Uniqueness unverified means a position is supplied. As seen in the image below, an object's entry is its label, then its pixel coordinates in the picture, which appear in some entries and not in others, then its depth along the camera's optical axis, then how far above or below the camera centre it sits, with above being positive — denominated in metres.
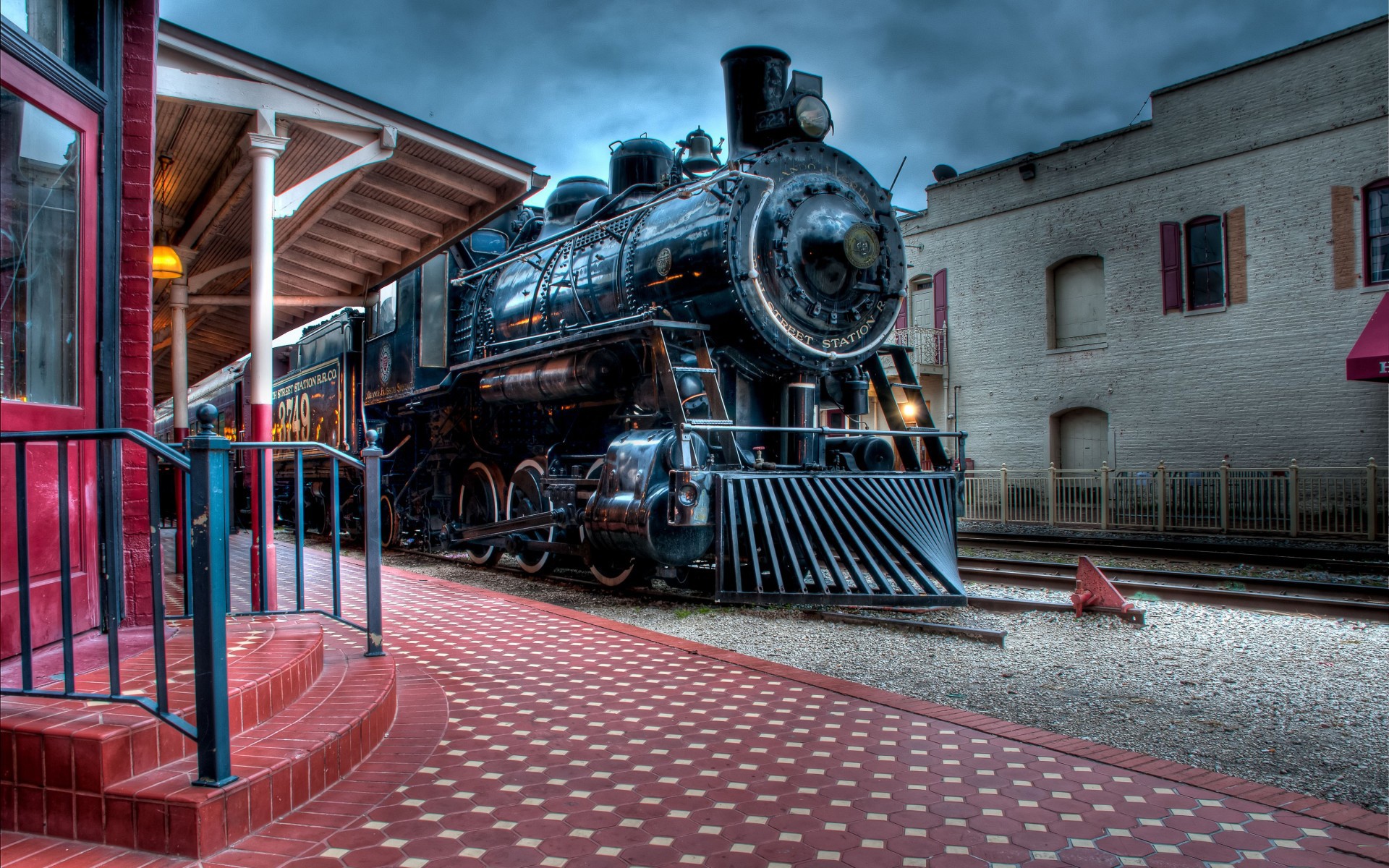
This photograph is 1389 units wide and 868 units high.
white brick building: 15.18 +2.97
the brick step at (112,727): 2.53 -0.79
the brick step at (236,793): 2.48 -0.97
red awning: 12.35 +1.03
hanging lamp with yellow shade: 7.47 +1.56
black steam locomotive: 6.70 +0.54
